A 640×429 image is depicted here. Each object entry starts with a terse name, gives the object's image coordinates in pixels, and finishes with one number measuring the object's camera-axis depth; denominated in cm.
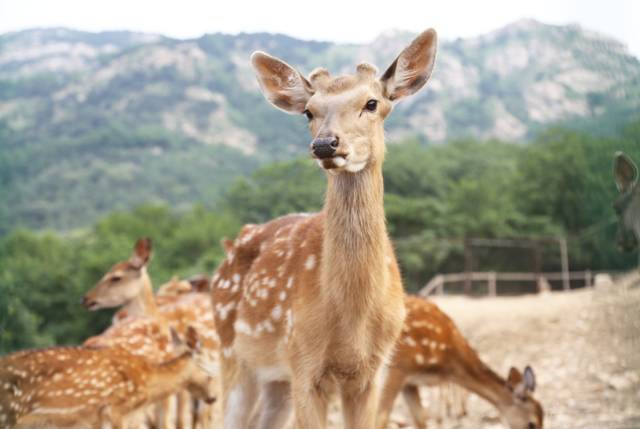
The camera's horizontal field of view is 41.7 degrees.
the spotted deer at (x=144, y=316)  781
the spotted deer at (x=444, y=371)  683
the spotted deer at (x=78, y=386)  605
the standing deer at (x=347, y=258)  381
